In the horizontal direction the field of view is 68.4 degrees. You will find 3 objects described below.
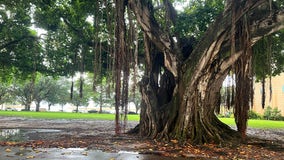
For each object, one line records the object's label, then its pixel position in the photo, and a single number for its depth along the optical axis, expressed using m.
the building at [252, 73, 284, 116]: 20.49
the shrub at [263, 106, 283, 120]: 20.23
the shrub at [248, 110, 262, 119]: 21.75
